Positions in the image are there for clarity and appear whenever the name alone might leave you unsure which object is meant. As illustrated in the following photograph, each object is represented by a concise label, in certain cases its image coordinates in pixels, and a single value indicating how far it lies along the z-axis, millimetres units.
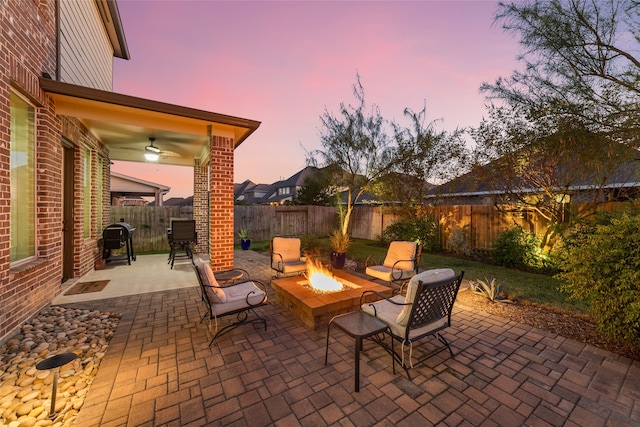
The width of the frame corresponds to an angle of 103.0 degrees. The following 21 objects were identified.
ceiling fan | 6692
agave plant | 4605
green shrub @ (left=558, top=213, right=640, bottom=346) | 2779
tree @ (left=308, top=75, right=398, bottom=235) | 10031
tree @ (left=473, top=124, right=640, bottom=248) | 4695
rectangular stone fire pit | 3539
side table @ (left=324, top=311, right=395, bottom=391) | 2312
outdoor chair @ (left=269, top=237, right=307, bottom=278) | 5746
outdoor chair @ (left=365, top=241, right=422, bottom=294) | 4887
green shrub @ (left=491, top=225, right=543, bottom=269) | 6957
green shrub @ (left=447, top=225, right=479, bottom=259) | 8977
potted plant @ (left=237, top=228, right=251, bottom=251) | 10367
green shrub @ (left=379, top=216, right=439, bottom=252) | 9688
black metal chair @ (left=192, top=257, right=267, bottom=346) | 3248
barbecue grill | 6887
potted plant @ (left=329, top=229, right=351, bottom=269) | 7008
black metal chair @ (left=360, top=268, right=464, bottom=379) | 2475
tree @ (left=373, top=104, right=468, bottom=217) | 9438
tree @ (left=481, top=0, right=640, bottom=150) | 4207
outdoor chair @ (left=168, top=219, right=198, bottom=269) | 7207
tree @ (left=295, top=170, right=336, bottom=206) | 17719
